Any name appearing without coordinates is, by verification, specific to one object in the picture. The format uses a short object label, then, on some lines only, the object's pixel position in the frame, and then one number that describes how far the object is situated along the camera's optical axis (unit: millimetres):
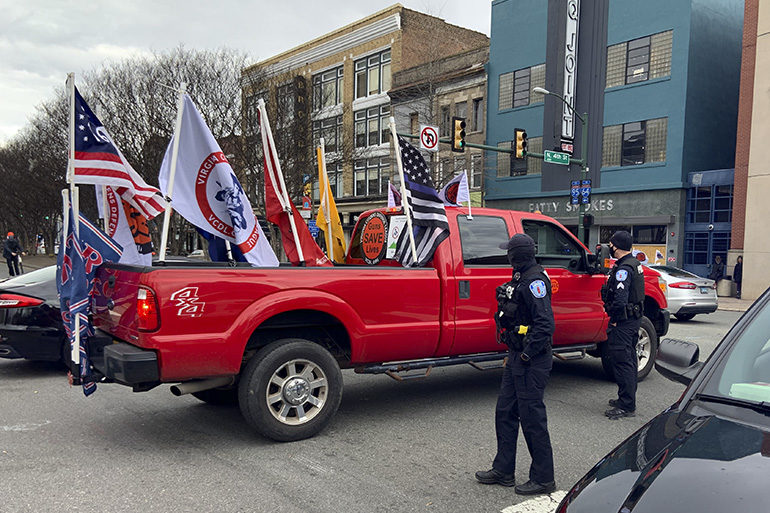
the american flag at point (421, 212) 5914
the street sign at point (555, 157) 20484
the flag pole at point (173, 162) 5316
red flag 6305
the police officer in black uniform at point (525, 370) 3943
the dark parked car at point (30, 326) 6957
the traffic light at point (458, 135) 18297
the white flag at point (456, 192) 7012
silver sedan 14117
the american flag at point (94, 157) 5129
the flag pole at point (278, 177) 6223
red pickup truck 4438
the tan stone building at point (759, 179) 21031
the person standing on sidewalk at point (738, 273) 22531
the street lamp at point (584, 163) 21109
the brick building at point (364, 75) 35375
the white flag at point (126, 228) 5777
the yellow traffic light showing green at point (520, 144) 19453
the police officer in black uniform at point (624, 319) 5855
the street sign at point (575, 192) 21328
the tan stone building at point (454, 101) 31281
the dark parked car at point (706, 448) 1698
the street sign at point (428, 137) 16609
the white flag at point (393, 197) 7711
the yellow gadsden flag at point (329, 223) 7352
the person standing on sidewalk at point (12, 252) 21469
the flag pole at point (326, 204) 7340
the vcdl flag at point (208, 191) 5699
